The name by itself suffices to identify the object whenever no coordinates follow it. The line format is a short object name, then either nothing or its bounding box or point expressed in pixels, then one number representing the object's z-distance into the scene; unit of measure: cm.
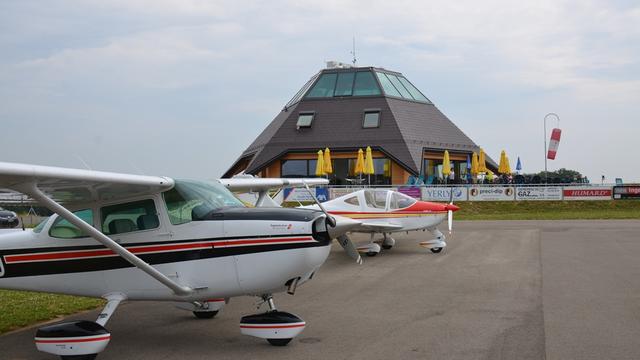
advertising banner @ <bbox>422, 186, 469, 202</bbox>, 3578
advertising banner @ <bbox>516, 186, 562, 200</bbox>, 3594
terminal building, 4475
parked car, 2725
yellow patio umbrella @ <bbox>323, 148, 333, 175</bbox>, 3964
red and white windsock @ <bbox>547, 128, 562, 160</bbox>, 4228
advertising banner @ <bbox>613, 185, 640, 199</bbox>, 3550
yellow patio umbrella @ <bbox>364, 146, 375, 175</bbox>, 3838
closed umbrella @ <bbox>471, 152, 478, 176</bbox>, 4053
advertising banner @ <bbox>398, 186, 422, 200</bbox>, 3606
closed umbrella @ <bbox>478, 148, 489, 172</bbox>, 4091
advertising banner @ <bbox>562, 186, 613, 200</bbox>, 3584
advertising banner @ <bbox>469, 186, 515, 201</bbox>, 3641
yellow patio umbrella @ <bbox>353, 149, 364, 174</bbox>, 3850
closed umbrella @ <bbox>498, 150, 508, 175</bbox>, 3991
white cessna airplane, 731
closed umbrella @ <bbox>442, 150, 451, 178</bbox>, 3900
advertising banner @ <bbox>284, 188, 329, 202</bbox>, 3656
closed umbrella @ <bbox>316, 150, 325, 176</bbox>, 3953
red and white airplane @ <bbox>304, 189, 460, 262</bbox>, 1792
